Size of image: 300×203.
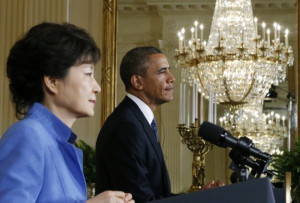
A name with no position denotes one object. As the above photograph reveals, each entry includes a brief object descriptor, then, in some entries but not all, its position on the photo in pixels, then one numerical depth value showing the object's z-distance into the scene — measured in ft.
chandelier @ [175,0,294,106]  34.03
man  20.47
